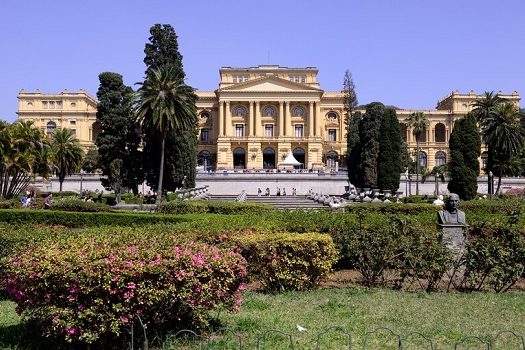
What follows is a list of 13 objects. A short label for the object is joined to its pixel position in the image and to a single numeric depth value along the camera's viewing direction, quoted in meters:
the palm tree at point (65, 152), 52.99
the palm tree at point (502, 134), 47.62
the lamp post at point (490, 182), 43.76
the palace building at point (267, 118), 80.62
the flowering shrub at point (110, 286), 6.09
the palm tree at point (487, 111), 49.16
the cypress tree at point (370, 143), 46.62
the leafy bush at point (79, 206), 24.42
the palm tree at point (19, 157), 33.19
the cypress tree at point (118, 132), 41.00
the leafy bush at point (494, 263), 10.83
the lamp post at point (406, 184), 56.65
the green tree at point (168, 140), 40.06
